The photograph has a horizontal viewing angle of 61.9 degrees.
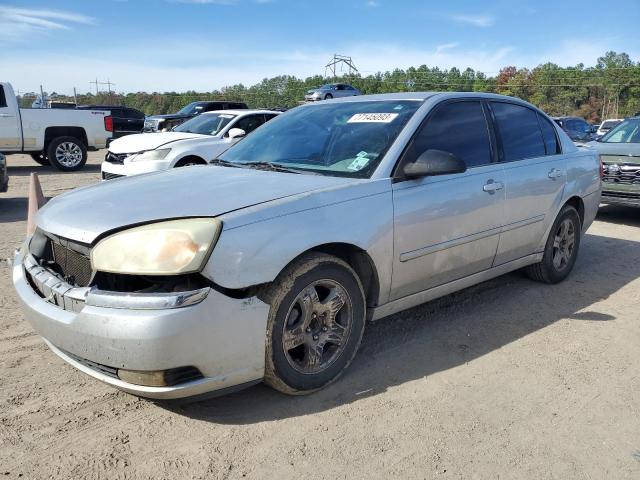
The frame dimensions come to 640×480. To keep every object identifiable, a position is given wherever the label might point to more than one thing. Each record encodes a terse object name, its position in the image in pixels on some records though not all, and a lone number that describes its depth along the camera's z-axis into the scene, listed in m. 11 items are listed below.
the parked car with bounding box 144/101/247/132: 19.62
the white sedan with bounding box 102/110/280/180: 8.24
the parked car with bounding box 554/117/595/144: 16.43
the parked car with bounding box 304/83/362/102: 32.72
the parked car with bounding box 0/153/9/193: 8.27
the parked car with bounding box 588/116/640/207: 7.84
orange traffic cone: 5.75
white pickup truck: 12.59
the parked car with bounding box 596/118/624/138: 24.78
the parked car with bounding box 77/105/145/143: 24.42
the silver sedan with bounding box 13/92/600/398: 2.41
